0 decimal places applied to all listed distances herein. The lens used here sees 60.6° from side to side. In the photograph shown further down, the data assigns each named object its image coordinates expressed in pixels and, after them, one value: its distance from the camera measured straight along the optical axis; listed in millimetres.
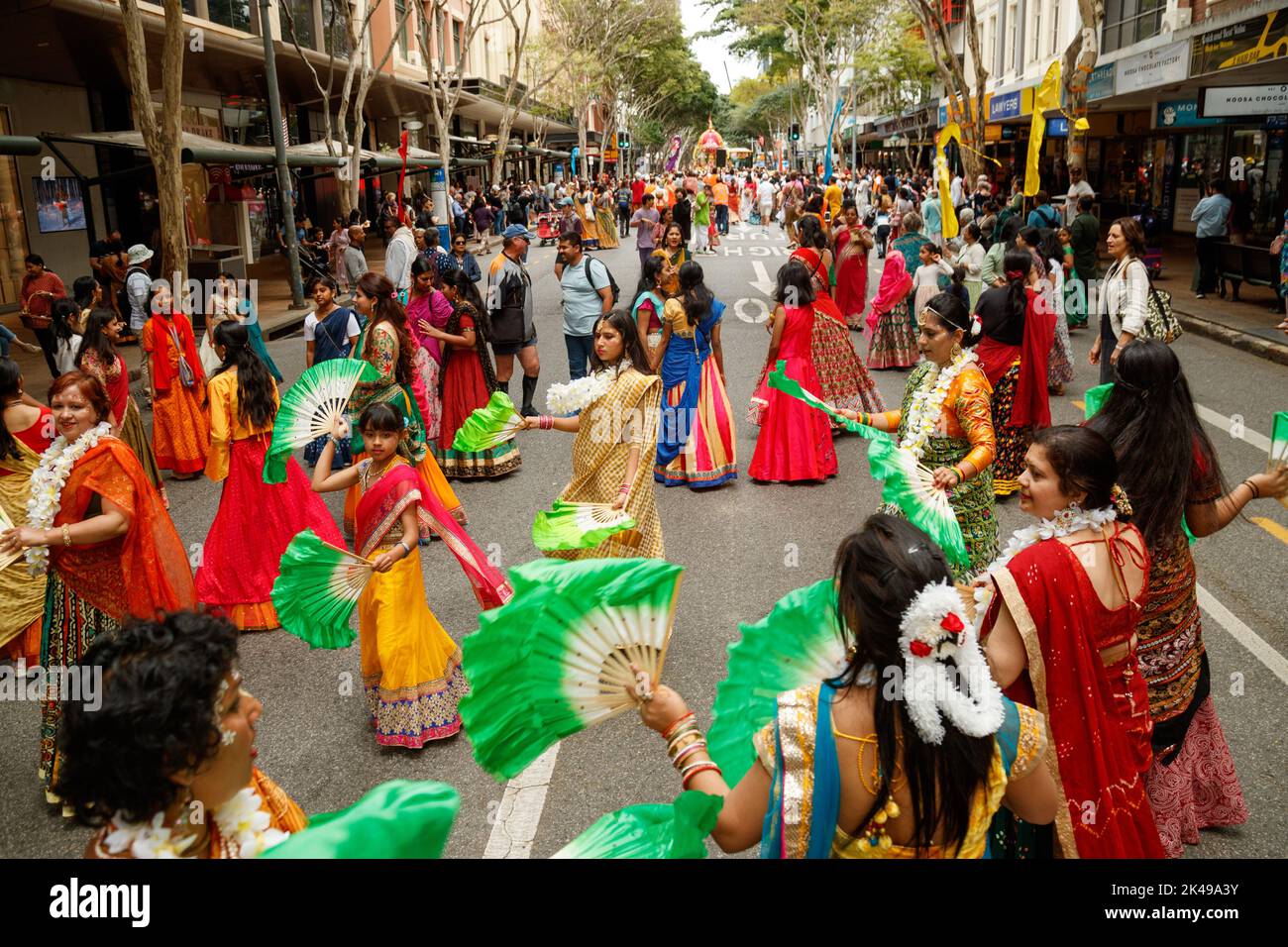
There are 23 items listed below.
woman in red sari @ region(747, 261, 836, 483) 8359
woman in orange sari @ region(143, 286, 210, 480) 8719
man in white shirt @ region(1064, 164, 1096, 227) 16312
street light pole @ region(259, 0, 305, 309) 18062
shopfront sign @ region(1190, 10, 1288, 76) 14484
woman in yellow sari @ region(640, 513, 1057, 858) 2039
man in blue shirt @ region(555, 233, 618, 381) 9562
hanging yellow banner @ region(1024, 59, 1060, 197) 14016
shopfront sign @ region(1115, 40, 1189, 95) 17453
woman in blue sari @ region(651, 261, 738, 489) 8281
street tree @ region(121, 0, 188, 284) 11211
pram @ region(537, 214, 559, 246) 35625
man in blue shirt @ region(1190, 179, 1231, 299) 16125
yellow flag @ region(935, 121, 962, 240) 14164
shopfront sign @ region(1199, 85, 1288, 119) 15172
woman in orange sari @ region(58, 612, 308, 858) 1938
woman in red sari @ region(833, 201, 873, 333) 13170
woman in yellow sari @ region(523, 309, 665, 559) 5242
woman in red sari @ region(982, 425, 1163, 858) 2871
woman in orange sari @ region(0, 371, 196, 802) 4172
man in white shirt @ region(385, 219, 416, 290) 13477
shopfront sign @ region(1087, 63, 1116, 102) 20812
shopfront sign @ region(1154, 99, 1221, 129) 18906
